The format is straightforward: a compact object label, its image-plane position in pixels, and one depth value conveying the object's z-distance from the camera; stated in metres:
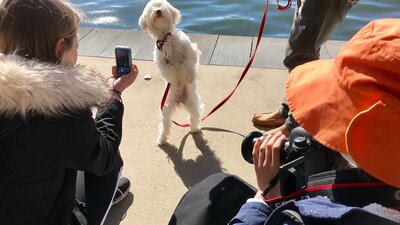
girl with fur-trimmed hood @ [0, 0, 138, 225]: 1.39
